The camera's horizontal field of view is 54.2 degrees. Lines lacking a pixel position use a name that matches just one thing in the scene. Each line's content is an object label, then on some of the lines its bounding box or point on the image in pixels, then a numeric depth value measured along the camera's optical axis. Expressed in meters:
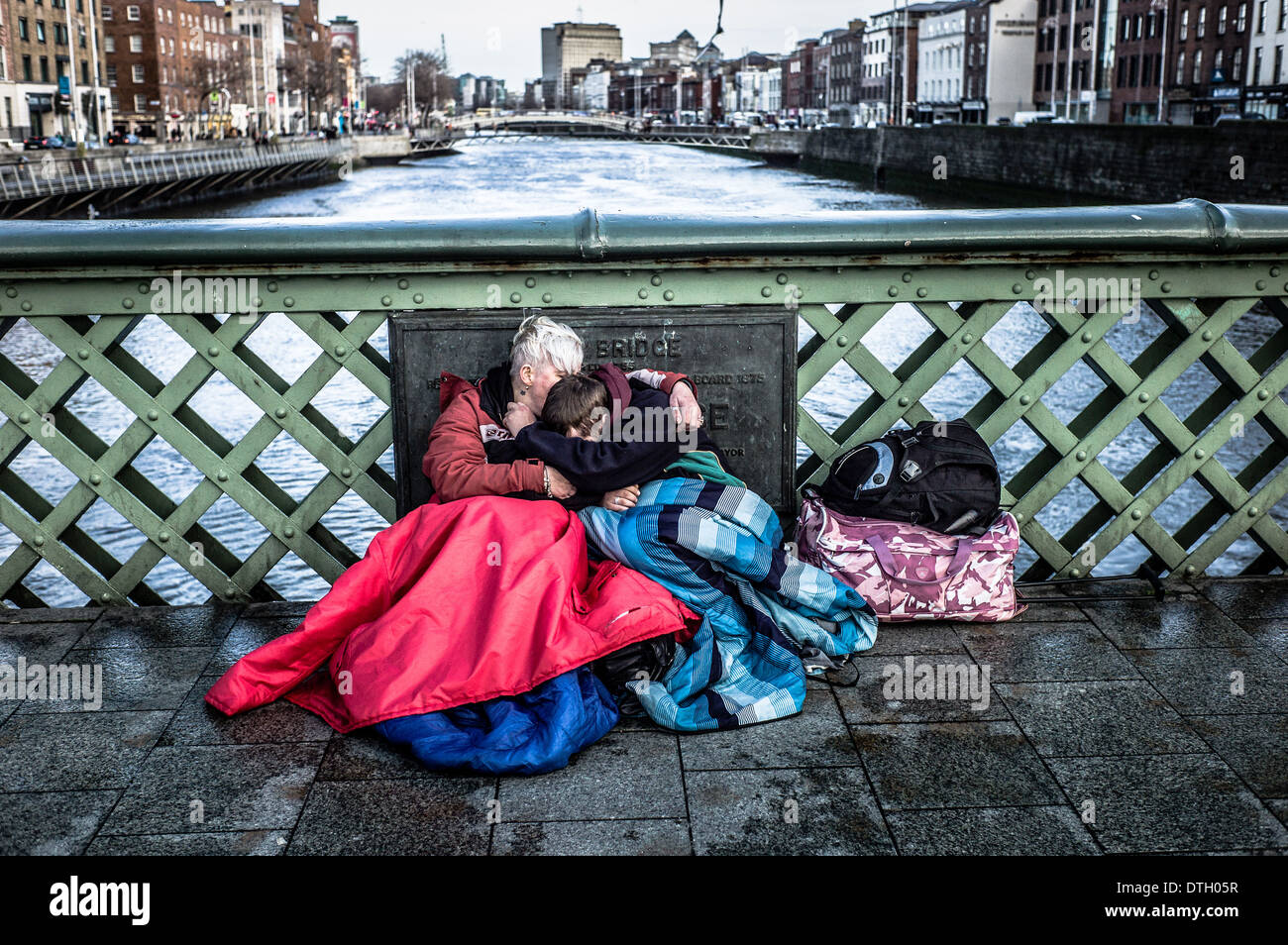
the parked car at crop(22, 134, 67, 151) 53.56
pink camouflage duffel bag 4.02
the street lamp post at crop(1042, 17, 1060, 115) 71.50
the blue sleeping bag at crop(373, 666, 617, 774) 3.14
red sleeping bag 3.28
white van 66.31
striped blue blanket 3.45
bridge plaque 4.06
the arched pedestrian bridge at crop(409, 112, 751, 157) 104.86
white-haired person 3.68
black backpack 4.03
